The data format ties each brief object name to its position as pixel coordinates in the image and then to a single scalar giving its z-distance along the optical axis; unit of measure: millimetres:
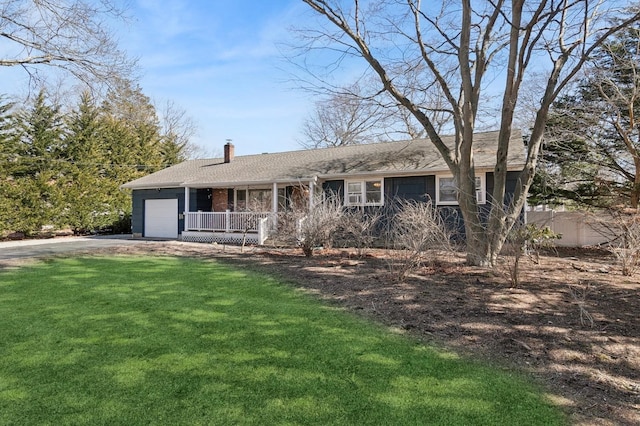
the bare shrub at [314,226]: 9961
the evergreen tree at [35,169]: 17109
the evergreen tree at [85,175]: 19203
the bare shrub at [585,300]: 4582
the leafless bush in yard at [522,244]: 5930
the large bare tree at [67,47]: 11117
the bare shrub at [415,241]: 7023
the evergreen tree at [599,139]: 12078
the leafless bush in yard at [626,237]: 7039
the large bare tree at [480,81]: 8062
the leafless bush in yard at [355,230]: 10047
